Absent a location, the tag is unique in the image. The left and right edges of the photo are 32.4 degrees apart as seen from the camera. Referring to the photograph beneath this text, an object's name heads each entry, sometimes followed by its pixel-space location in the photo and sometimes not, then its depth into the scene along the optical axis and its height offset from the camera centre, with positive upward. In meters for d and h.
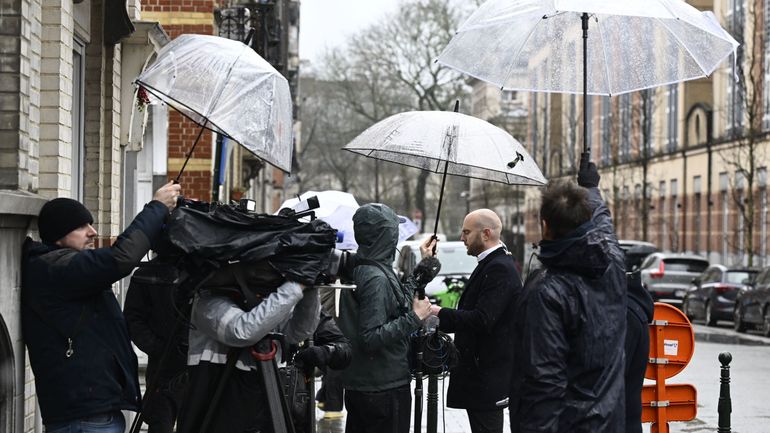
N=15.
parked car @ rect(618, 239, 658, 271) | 41.28 -0.23
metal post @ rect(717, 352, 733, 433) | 9.95 -1.18
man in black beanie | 5.91 -0.38
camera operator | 5.80 -0.56
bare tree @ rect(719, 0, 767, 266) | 38.66 +4.17
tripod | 5.84 -0.66
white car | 25.01 -0.46
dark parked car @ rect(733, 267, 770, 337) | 26.98 -1.32
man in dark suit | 7.73 -0.60
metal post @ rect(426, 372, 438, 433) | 8.81 -1.14
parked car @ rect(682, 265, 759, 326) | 30.72 -1.12
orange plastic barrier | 8.83 -0.83
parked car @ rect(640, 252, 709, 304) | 35.38 -0.89
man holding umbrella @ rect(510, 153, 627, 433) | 5.27 -0.37
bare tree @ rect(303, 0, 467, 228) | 67.06 +8.90
